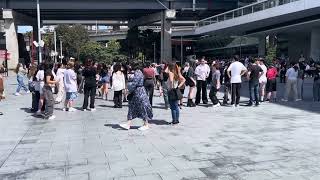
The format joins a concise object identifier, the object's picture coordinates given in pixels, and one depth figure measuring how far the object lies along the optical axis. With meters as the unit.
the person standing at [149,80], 9.50
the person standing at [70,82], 9.32
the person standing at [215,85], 10.36
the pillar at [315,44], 27.06
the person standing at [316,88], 11.34
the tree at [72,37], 50.71
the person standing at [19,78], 14.54
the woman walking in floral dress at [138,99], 6.84
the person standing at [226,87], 10.65
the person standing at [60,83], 10.22
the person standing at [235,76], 9.99
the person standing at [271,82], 11.08
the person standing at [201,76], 10.61
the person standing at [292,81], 11.25
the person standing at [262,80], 10.70
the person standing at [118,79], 10.05
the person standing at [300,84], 11.90
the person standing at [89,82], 9.68
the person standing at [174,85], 7.53
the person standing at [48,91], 8.40
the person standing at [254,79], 10.23
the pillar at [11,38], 29.44
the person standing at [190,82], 10.27
